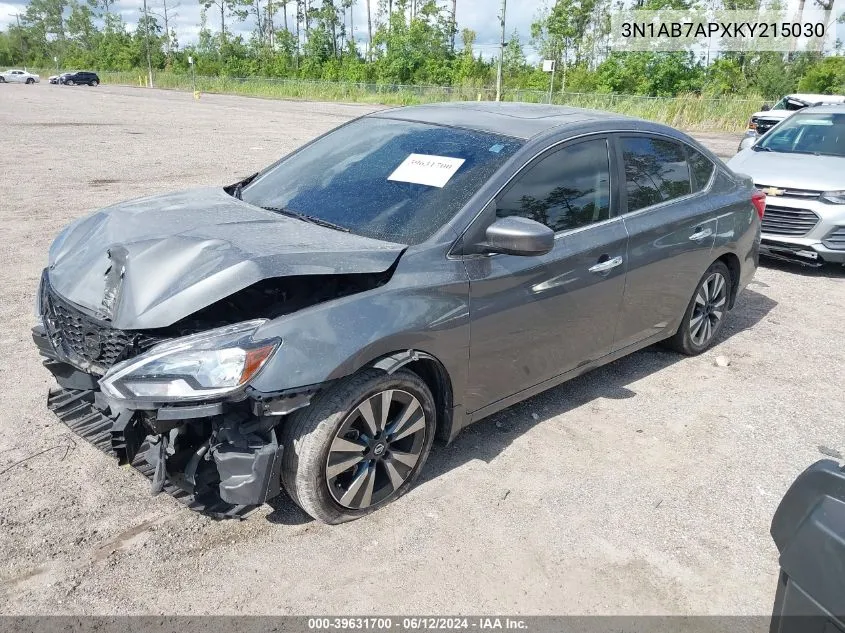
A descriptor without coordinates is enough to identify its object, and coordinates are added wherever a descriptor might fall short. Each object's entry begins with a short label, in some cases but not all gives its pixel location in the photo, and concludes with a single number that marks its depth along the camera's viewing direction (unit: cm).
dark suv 6451
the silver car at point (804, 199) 722
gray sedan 269
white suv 1911
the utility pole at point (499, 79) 3562
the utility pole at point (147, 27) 8106
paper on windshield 354
